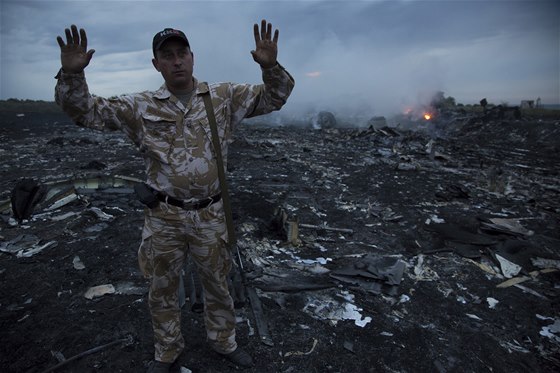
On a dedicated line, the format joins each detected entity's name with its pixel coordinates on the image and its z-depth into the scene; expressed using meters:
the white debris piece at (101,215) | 5.73
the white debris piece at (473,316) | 3.62
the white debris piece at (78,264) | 4.25
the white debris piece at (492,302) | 3.84
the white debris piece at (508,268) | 4.49
